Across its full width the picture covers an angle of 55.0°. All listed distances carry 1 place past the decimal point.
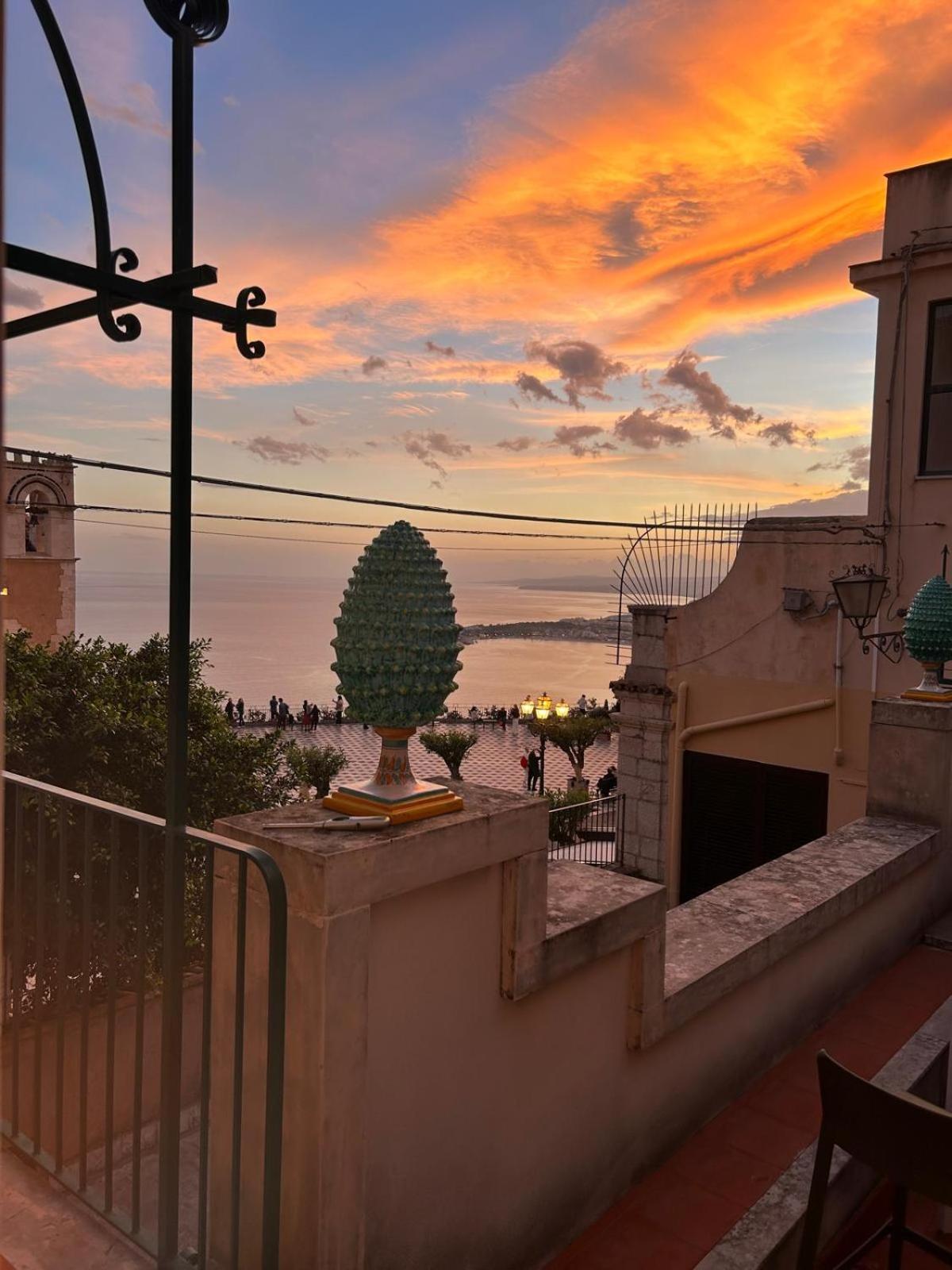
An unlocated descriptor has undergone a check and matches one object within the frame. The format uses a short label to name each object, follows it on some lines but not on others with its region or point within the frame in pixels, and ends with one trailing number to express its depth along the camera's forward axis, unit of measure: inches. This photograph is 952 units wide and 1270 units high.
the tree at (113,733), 397.1
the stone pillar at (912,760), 212.7
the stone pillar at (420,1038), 79.4
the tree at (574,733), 1237.7
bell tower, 1259.8
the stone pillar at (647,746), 542.3
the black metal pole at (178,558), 81.7
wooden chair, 88.0
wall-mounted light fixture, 364.8
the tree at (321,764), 1095.0
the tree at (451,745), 1262.3
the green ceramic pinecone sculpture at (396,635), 88.7
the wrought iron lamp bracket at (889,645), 453.4
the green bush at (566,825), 892.6
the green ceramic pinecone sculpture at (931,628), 225.9
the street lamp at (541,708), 941.2
